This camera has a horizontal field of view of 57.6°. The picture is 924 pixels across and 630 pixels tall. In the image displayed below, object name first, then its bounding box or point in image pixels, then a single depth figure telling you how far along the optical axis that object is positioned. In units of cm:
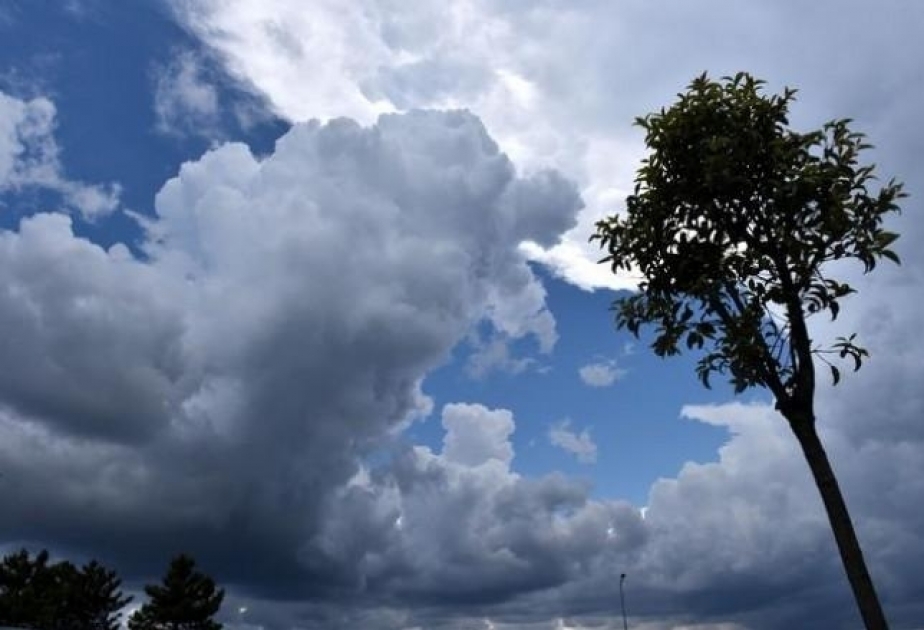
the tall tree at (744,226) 1309
